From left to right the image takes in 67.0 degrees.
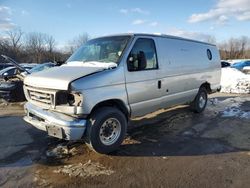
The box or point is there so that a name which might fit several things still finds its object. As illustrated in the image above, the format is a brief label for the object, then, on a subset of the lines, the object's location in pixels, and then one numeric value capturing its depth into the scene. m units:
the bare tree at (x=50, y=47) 48.02
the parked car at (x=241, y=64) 22.12
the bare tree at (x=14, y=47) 40.63
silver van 3.24
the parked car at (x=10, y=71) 10.22
